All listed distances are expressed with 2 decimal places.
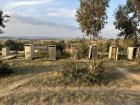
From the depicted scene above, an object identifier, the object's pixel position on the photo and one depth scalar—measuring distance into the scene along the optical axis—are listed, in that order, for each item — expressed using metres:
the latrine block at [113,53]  8.90
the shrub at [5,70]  6.27
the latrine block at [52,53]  8.35
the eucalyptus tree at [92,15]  10.29
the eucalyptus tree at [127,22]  9.89
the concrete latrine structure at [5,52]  10.07
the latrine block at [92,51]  8.70
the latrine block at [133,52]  8.86
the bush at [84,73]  5.52
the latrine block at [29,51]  8.47
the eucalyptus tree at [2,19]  8.10
